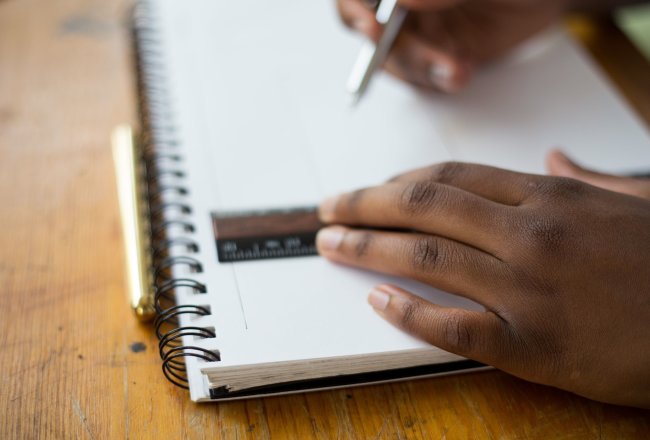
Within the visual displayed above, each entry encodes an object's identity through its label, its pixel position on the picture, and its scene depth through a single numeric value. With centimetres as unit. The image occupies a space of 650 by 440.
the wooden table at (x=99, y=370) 42
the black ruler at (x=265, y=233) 46
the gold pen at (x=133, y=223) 45
